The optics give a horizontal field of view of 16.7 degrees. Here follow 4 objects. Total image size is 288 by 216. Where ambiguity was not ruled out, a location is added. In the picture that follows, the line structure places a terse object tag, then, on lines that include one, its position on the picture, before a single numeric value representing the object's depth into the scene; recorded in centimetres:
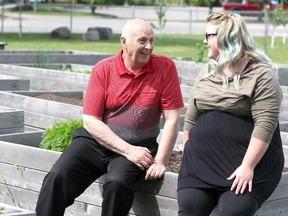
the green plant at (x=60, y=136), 764
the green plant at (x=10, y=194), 759
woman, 593
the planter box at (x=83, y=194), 648
